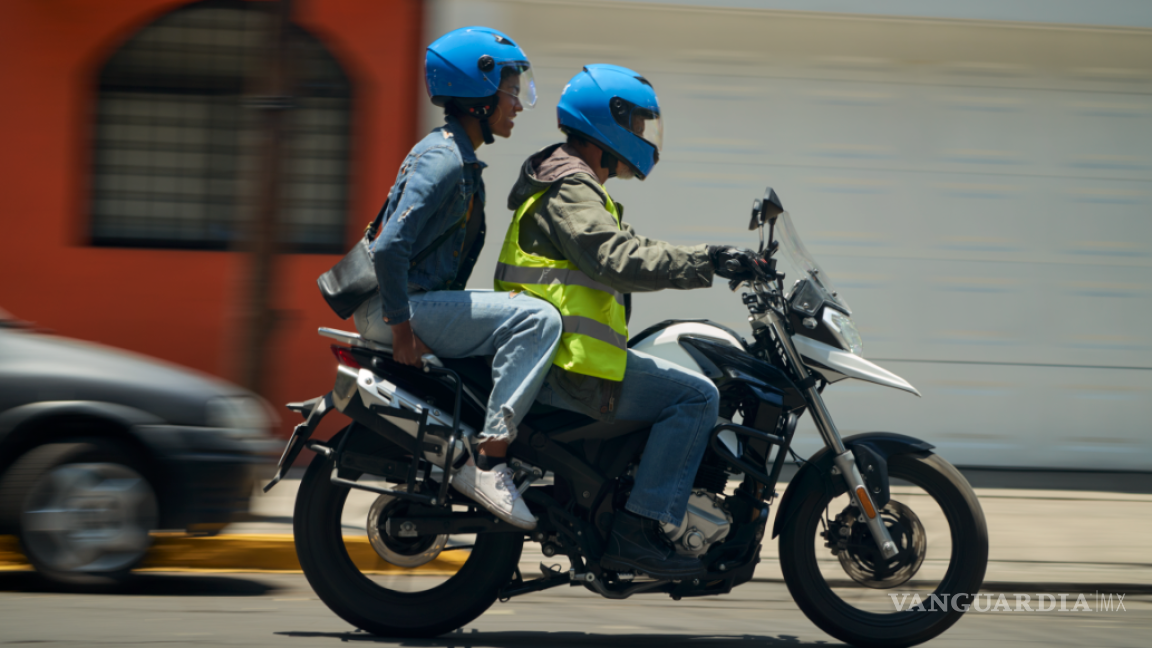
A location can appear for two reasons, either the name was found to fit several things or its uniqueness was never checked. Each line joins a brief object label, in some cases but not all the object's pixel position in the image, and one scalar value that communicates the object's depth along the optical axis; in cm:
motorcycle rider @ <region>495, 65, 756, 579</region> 690
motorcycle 720
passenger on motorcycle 690
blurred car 877
